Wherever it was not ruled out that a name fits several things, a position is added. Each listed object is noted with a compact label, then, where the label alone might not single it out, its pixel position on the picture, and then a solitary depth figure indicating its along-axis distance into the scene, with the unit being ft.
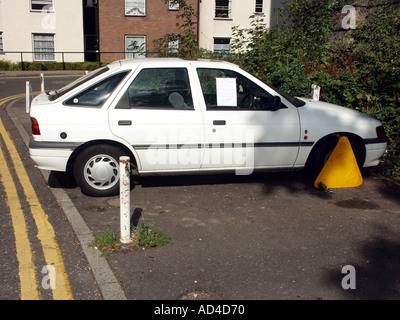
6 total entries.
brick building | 103.60
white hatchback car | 20.54
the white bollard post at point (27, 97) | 44.72
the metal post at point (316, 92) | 30.32
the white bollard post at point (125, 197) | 16.37
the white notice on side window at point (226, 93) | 21.74
